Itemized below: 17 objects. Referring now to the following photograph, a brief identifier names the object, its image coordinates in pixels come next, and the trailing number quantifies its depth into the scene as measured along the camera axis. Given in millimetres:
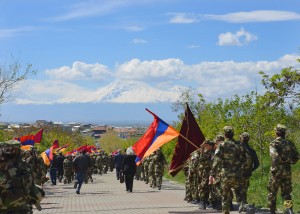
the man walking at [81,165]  21469
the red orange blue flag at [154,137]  14523
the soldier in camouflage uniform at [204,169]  14344
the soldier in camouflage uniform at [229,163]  11828
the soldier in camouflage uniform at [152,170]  22728
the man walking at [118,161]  29564
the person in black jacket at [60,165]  29125
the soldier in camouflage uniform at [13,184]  6113
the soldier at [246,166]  12248
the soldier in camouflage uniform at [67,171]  29609
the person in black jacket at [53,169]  28436
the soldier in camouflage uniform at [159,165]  22375
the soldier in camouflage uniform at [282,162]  11523
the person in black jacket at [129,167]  21594
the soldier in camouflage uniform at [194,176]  15016
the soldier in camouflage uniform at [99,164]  42862
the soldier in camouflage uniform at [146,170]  27641
